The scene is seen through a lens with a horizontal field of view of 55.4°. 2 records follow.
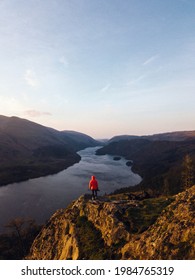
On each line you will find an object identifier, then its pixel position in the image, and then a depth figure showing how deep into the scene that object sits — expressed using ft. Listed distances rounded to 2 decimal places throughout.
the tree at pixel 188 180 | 199.41
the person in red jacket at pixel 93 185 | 73.82
